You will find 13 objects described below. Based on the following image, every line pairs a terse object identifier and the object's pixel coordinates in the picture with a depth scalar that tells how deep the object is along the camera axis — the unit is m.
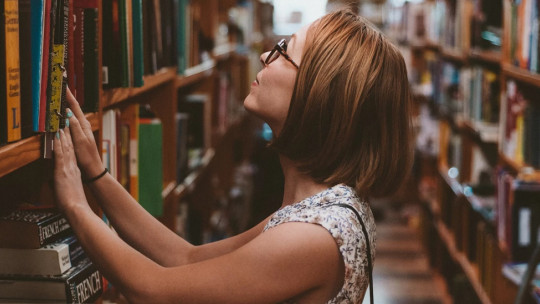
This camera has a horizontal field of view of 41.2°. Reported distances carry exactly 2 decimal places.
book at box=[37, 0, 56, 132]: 1.10
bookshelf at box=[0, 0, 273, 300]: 1.42
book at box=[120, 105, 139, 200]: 1.90
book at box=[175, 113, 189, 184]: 2.60
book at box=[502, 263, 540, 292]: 2.52
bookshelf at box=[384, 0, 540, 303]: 2.75
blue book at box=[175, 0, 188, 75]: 2.51
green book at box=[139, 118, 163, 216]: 1.96
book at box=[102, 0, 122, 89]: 1.60
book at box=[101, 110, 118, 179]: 1.64
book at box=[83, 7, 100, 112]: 1.37
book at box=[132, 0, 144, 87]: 1.76
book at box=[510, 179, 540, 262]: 2.54
